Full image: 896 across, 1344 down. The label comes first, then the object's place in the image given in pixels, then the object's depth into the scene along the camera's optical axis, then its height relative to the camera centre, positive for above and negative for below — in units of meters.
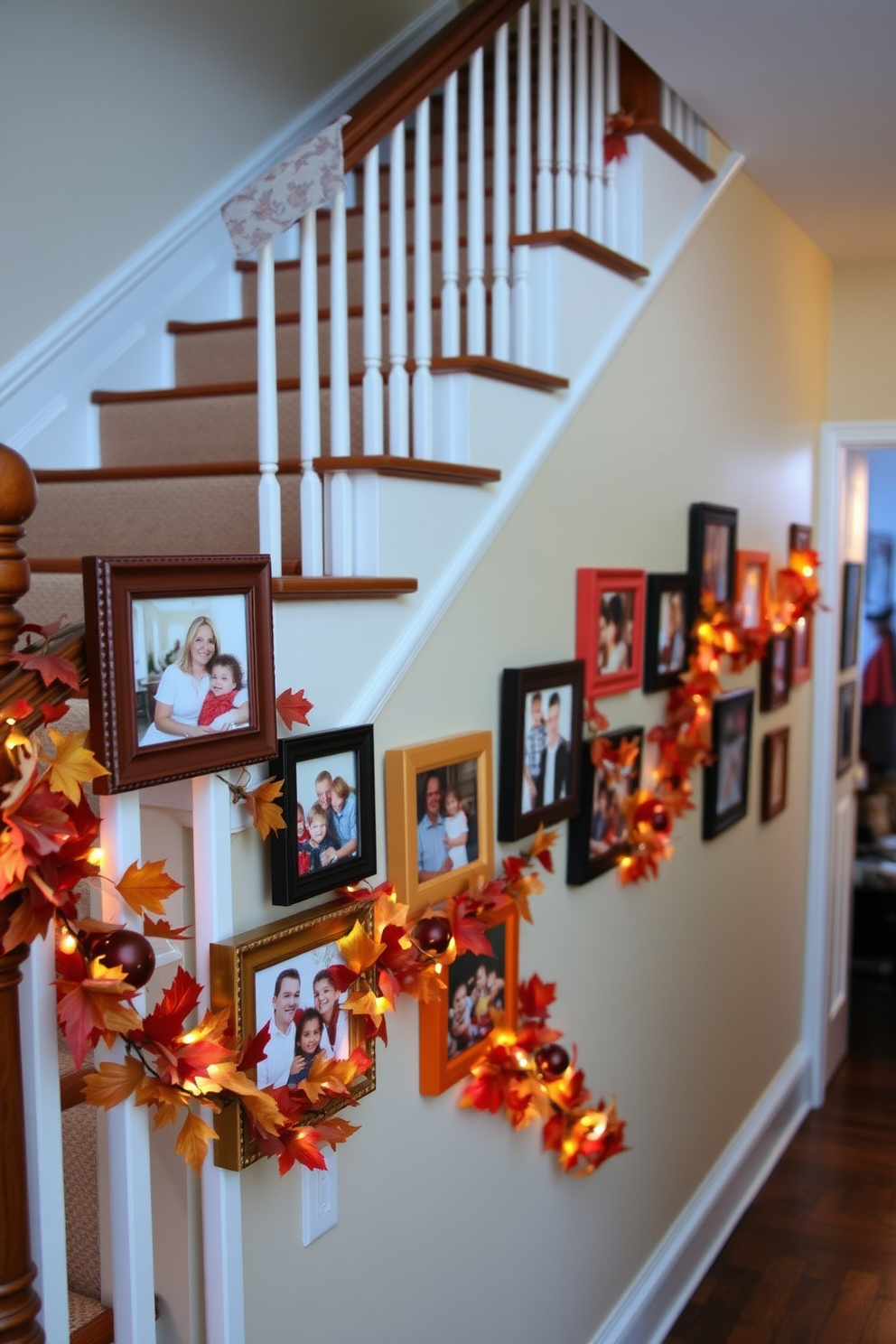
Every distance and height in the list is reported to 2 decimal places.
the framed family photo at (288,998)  1.55 -0.60
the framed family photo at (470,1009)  2.04 -0.81
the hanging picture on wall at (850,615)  4.64 -0.32
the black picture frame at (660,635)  2.94 -0.24
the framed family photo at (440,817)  1.92 -0.45
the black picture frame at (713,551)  3.20 -0.05
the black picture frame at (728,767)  3.39 -0.65
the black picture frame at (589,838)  2.58 -0.62
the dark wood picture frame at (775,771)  3.92 -0.76
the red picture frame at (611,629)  2.59 -0.21
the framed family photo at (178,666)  1.29 -0.14
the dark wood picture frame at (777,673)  3.86 -0.44
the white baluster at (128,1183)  1.40 -0.72
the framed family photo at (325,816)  1.63 -0.38
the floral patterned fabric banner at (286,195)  1.69 +0.45
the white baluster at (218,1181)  1.54 -0.80
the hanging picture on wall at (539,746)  2.25 -0.40
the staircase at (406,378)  1.81 +0.28
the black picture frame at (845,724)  4.74 -0.75
